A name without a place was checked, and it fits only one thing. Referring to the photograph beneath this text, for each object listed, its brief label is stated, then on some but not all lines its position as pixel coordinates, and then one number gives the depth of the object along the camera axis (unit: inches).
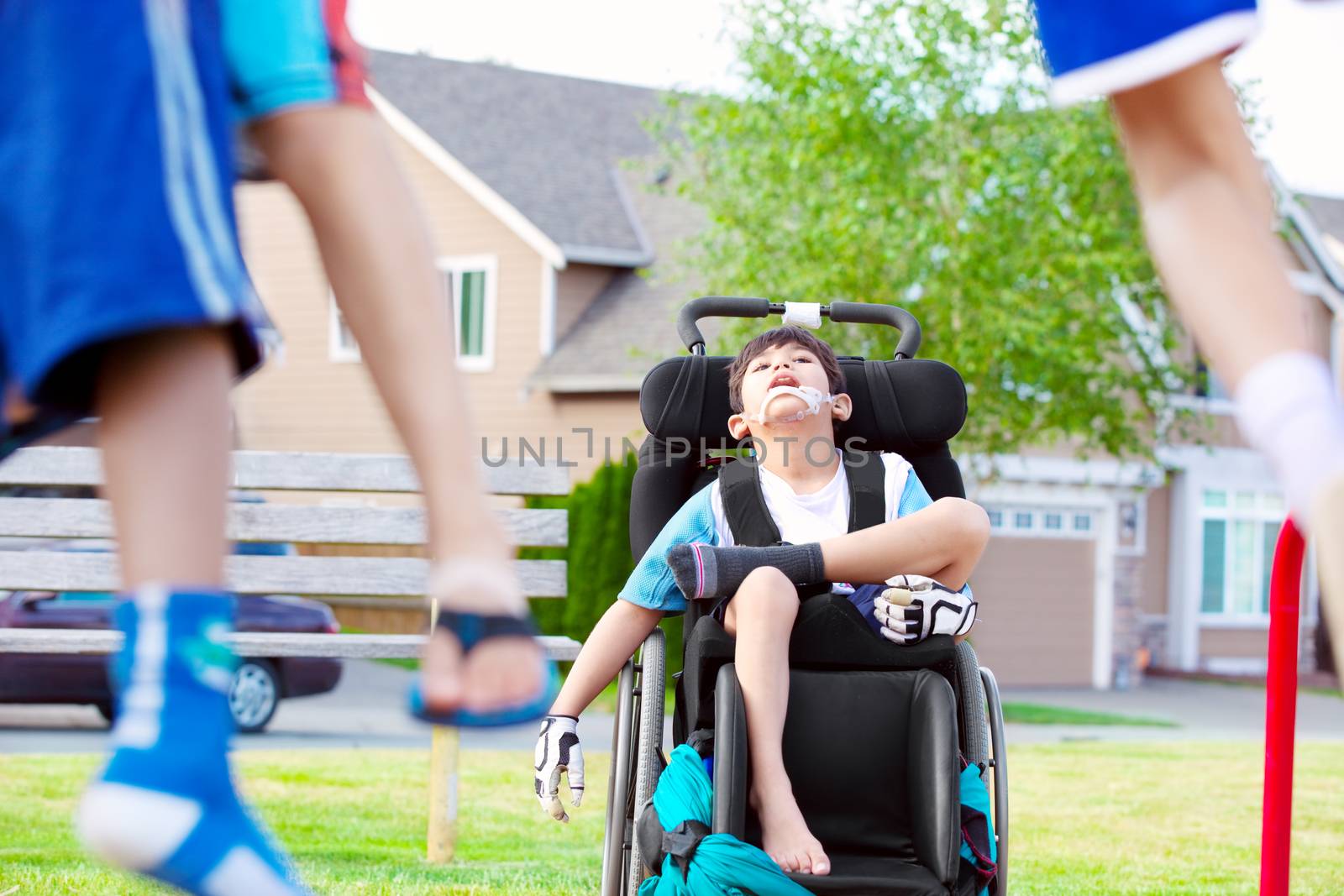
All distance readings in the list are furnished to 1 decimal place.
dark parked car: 770.2
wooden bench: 385.7
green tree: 1061.1
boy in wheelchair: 238.1
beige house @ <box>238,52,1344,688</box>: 1401.3
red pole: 249.9
